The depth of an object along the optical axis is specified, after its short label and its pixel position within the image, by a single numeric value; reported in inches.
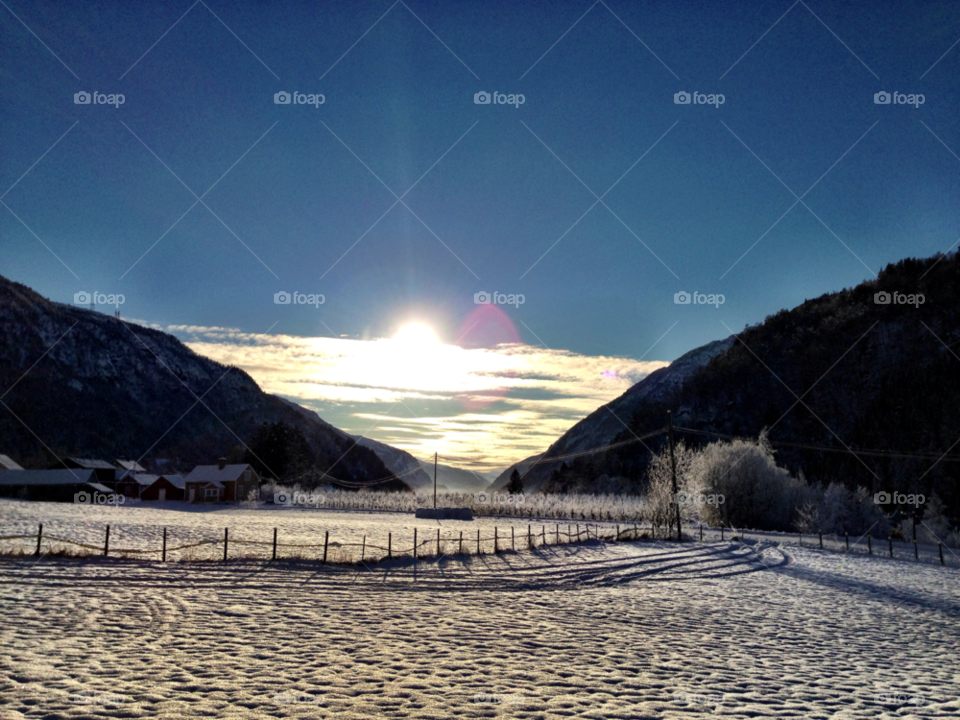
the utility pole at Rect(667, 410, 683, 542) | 1600.3
